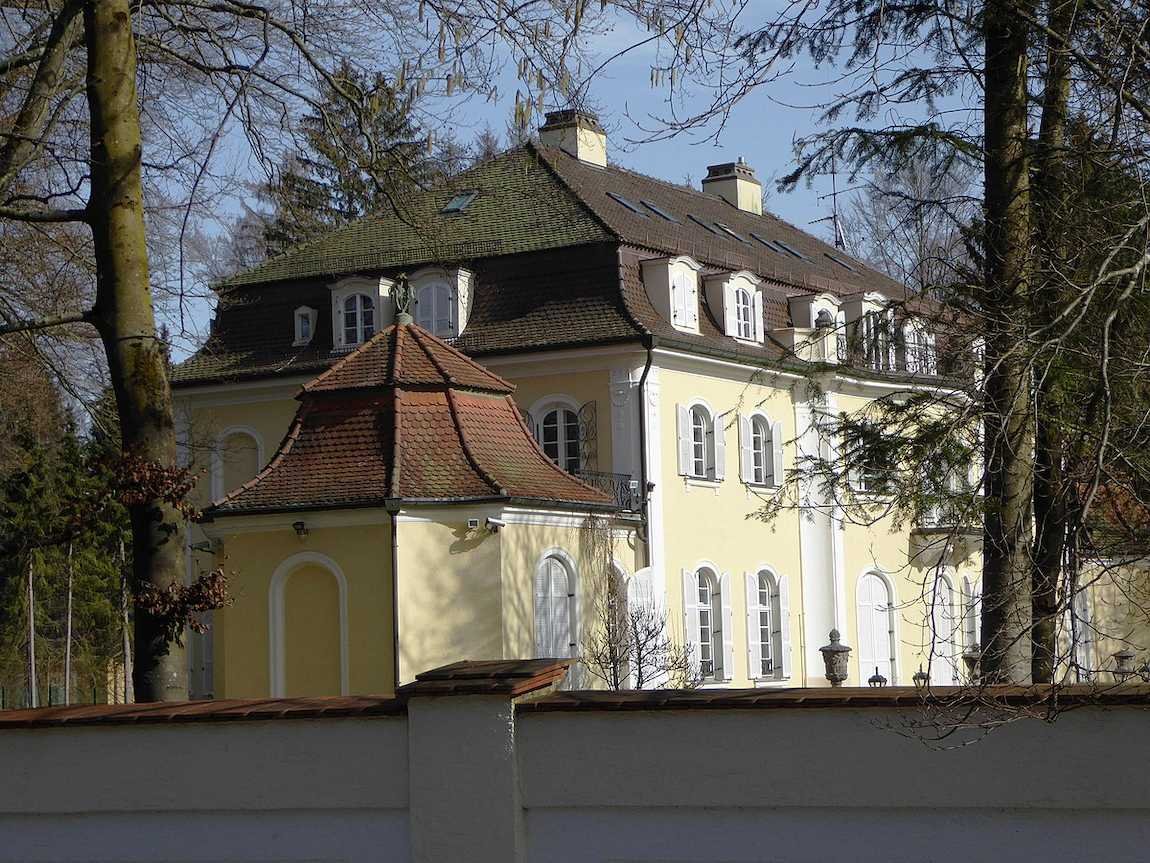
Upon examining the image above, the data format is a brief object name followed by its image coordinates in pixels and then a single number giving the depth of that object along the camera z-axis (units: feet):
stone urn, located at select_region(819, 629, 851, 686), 90.38
